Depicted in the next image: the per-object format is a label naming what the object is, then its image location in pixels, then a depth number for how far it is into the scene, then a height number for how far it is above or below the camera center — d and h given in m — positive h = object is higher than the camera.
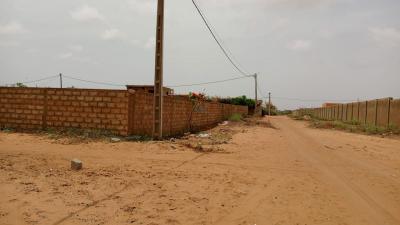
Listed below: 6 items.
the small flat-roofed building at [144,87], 22.96 +0.59
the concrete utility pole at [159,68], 13.91 +0.98
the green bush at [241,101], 57.59 -0.18
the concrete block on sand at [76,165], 8.11 -1.31
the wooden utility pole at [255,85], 55.28 +1.95
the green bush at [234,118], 36.00 -1.59
